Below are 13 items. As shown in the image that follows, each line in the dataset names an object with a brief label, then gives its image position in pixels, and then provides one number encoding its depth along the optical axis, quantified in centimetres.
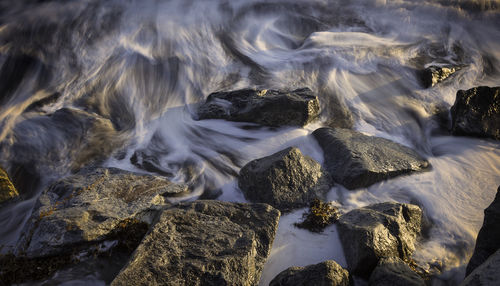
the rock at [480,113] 584
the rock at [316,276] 300
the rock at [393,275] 296
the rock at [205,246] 299
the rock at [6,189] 458
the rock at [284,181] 435
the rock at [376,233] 342
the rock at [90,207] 353
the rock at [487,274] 255
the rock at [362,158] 472
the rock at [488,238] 333
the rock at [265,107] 583
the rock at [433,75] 747
